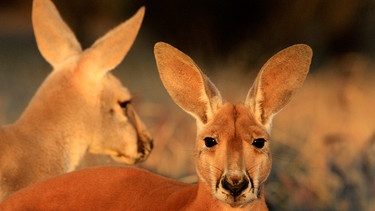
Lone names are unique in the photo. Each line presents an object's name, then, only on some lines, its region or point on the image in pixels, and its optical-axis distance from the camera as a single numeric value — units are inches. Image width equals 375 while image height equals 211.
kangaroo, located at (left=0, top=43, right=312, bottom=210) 465.1
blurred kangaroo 591.5
